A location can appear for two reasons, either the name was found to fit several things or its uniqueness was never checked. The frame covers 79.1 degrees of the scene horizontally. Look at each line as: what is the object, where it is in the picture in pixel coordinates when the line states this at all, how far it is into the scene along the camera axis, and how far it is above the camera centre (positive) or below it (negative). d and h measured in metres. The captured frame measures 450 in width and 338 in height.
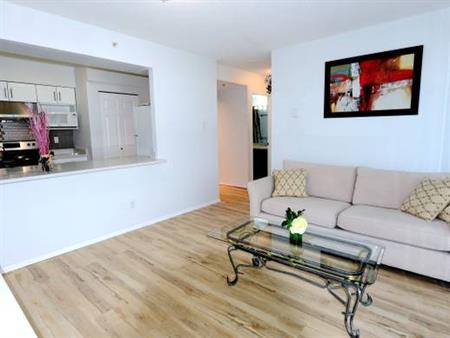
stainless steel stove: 4.18 -0.27
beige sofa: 2.17 -0.78
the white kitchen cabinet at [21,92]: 4.13 +0.68
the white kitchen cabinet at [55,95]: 4.42 +0.68
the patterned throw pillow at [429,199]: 2.26 -0.60
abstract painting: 2.89 +0.52
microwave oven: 4.59 +0.27
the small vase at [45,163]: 2.89 -0.29
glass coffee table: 1.68 -0.88
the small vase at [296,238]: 2.09 -0.82
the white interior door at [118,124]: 5.00 +0.20
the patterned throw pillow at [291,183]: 3.16 -0.61
